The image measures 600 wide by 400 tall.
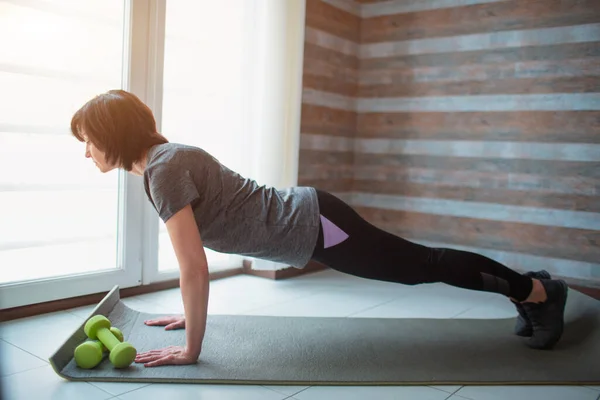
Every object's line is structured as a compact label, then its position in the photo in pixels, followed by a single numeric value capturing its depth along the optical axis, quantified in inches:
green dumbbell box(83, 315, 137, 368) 75.0
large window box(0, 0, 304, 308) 98.4
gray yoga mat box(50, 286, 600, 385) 76.8
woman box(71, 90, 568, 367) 73.8
